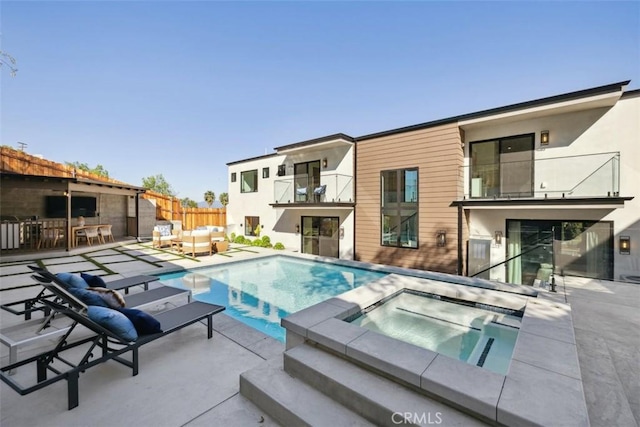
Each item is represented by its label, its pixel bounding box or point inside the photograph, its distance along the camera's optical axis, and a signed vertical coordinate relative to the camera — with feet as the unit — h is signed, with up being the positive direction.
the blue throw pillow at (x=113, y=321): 9.39 -3.84
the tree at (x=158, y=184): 142.98 +14.92
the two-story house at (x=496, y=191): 23.90 +2.26
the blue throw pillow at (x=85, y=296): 10.59 -3.30
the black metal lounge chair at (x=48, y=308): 9.92 -4.90
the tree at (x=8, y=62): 10.07 +5.69
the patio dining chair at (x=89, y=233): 42.80 -3.49
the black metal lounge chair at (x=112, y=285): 12.43 -4.93
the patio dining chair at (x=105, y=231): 45.44 -3.27
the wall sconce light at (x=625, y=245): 23.85 -2.94
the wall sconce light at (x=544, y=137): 26.94 +7.40
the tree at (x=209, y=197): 85.61 +4.56
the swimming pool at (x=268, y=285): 20.53 -7.40
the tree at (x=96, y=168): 133.59 +21.38
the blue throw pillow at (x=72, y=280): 12.45 -3.18
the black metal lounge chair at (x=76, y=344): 8.46 -4.91
